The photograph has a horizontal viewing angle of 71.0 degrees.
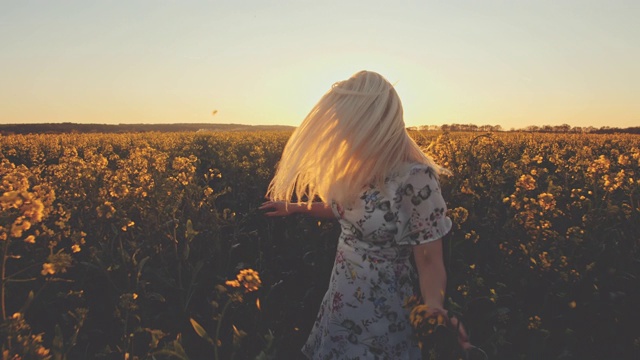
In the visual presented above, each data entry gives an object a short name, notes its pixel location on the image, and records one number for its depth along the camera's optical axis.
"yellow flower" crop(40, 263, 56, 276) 1.68
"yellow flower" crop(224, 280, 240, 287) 1.78
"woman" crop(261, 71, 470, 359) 1.95
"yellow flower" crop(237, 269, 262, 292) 1.82
